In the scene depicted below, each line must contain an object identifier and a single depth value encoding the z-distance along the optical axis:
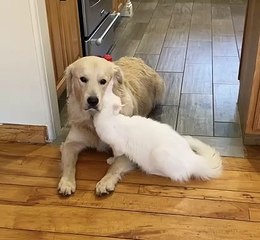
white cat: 1.85
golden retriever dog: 1.89
